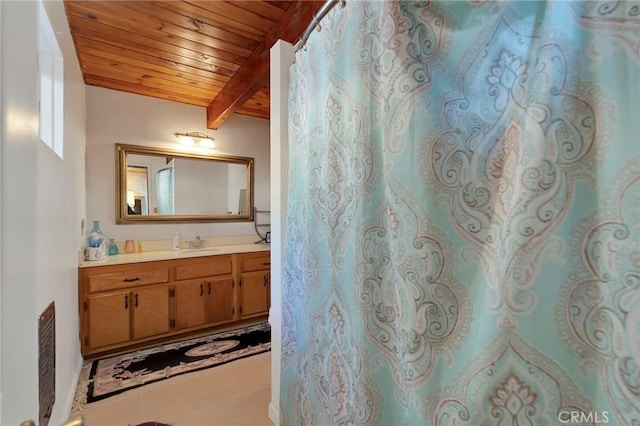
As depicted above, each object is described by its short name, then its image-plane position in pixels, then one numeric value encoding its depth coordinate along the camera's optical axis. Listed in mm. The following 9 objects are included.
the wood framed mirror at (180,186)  2846
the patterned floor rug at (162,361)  1970
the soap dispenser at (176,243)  2984
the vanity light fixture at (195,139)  3094
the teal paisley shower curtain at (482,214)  509
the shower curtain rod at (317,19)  1085
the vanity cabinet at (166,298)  2262
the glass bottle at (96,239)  2406
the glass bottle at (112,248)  2678
